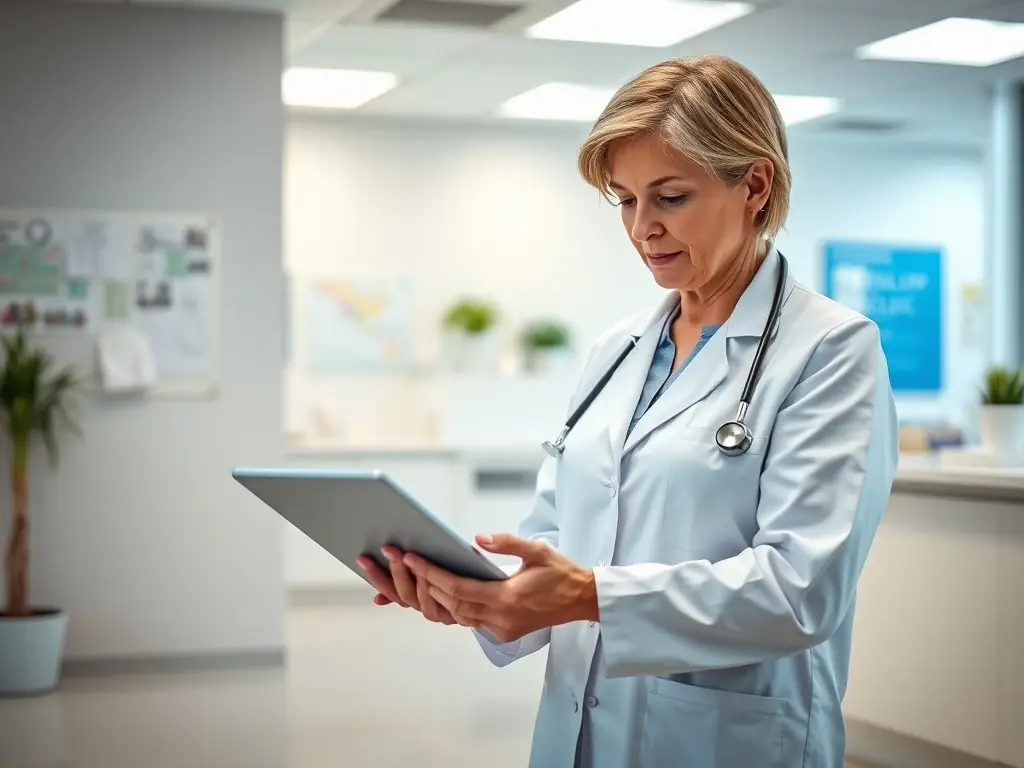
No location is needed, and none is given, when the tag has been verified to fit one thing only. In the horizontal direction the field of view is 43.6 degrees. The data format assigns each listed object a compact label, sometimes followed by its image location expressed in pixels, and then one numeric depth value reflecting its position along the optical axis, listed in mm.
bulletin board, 5789
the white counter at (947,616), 3928
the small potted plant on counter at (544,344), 8508
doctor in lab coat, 1481
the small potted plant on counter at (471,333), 8383
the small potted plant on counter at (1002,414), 4137
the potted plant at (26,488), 5332
